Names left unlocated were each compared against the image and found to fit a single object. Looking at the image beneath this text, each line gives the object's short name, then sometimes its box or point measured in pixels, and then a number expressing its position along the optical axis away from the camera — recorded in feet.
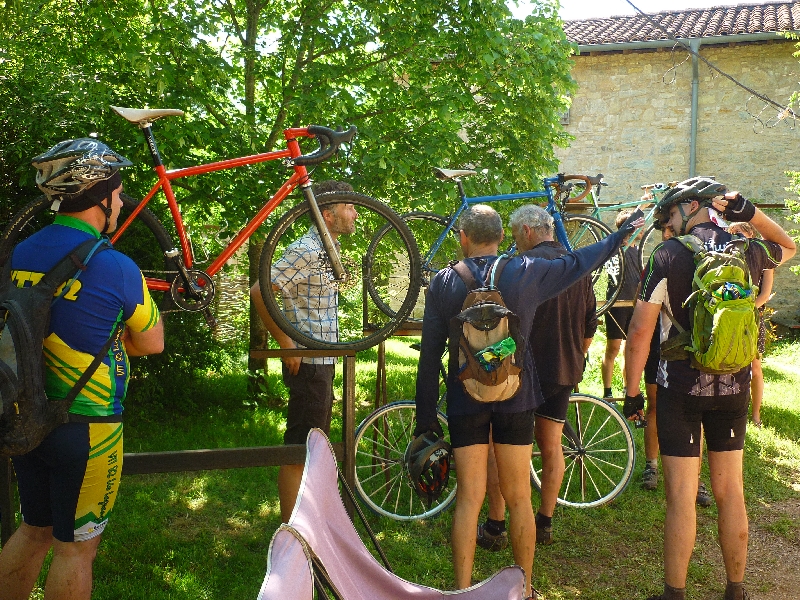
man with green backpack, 9.83
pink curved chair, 6.03
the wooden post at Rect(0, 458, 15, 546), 10.17
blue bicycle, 16.08
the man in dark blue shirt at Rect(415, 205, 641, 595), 10.36
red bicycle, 12.17
